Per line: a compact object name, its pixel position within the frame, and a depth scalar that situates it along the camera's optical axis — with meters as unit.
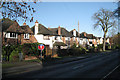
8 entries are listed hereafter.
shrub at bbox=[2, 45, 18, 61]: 22.73
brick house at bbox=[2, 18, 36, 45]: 29.91
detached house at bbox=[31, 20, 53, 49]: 43.53
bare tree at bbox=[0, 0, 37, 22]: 7.61
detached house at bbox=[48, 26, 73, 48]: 49.41
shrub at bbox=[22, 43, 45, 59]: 24.85
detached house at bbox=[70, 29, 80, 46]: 60.36
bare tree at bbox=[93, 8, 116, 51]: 55.56
